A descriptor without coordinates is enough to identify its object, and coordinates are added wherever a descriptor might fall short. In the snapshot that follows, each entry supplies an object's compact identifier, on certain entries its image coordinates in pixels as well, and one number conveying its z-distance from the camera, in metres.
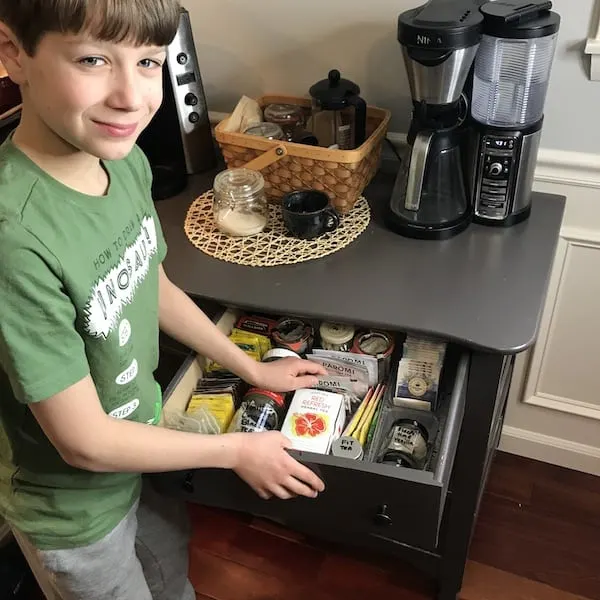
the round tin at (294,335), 1.18
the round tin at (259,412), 1.05
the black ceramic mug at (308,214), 1.20
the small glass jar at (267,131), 1.30
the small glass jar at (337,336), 1.15
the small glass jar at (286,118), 1.35
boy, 0.71
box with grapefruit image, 1.01
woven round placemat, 1.20
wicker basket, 1.19
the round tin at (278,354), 1.15
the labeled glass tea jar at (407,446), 1.03
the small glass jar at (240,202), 1.24
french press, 1.23
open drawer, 0.90
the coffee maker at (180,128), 1.31
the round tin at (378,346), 1.14
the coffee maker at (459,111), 1.06
